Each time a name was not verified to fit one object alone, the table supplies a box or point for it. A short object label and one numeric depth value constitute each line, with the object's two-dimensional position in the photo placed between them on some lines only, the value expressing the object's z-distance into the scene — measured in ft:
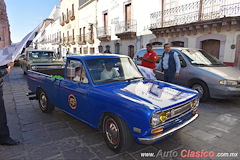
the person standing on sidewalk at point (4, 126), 10.20
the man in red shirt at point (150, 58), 20.07
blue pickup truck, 8.16
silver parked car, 17.17
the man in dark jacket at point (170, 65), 18.16
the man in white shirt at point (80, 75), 11.16
